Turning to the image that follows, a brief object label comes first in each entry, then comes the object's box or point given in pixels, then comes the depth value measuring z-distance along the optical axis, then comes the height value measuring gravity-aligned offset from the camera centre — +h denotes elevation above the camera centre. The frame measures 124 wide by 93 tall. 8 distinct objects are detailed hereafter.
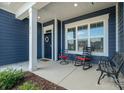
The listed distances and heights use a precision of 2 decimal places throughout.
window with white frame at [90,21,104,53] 3.46 +0.44
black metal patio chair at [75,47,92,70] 3.19 -0.61
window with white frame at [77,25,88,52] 3.89 +0.46
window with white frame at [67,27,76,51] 4.32 +0.38
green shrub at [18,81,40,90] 1.53 -0.89
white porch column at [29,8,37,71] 2.78 +0.25
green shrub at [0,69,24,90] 1.76 -0.84
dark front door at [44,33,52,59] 4.82 -0.01
